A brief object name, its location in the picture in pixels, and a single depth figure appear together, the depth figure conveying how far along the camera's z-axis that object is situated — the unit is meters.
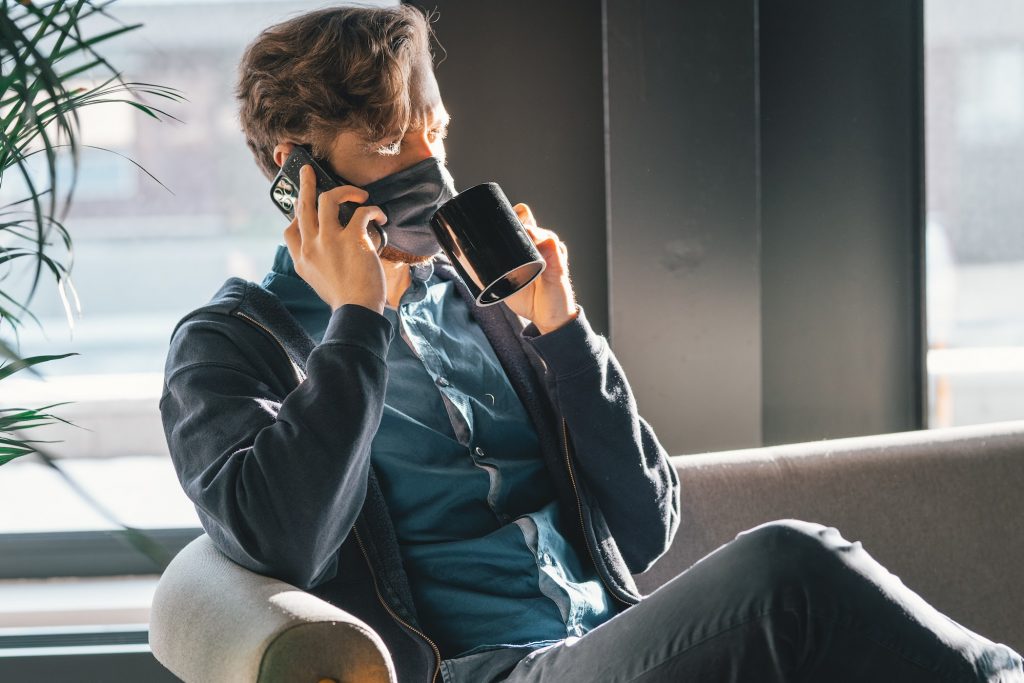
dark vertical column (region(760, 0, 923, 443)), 2.02
